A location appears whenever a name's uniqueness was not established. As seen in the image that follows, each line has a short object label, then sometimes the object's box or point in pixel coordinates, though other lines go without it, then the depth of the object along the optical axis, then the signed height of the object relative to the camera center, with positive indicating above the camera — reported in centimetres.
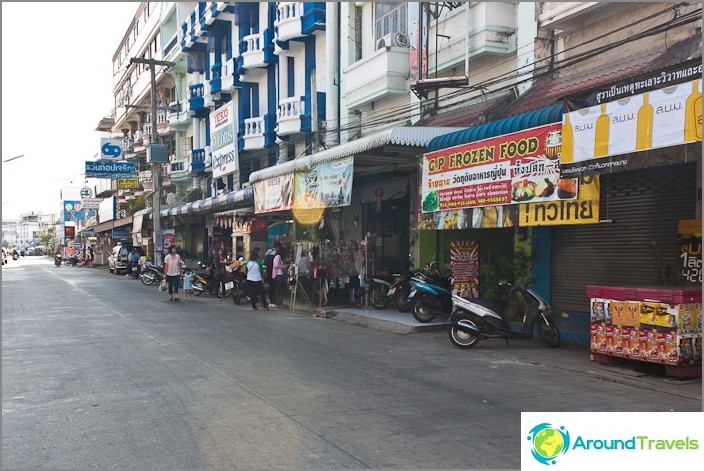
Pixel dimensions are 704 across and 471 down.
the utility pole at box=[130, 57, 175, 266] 3056 +307
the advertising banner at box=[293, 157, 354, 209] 1447 +140
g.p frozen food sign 972 +123
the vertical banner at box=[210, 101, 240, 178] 2469 +421
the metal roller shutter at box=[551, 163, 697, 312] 936 +9
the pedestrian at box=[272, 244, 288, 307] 1767 -106
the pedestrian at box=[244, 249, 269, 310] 1727 -113
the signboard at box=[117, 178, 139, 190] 3916 +369
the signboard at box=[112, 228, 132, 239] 5281 +61
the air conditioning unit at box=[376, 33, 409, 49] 1691 +558
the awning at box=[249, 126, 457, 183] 1253 +214
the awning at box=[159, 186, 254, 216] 2230 +156
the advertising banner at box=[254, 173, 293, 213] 1731 +139
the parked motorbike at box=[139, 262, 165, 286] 2789 -162
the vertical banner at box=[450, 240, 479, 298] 1302 -59
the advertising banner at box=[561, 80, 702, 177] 742 +152
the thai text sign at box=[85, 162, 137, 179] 3706 +438
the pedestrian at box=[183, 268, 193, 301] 1989 -143
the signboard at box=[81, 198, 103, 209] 5753 +349
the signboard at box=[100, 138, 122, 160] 3903 +593
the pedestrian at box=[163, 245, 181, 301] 1919 -94
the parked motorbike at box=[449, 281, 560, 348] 1041 -142
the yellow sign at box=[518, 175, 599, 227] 912 +49
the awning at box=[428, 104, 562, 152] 995 +203
